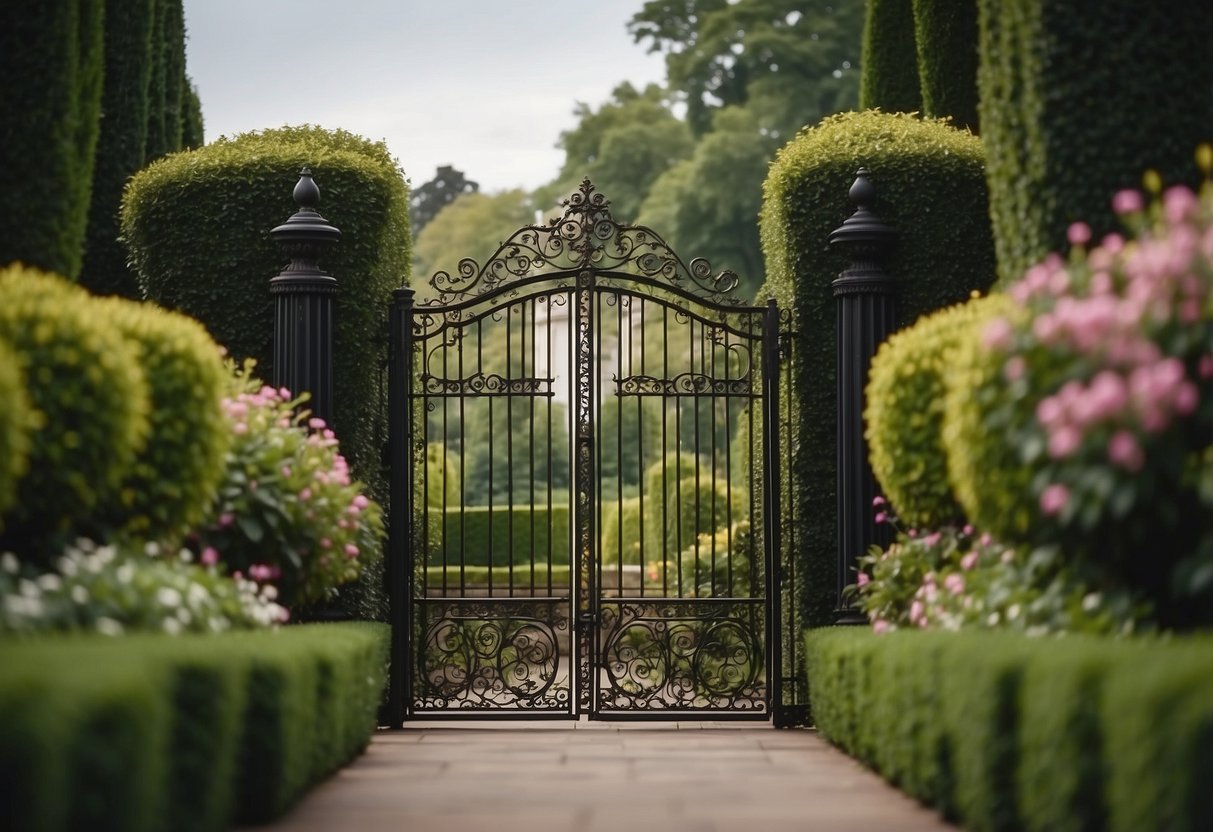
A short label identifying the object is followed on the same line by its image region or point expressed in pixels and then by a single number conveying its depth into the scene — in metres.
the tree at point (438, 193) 52.38
